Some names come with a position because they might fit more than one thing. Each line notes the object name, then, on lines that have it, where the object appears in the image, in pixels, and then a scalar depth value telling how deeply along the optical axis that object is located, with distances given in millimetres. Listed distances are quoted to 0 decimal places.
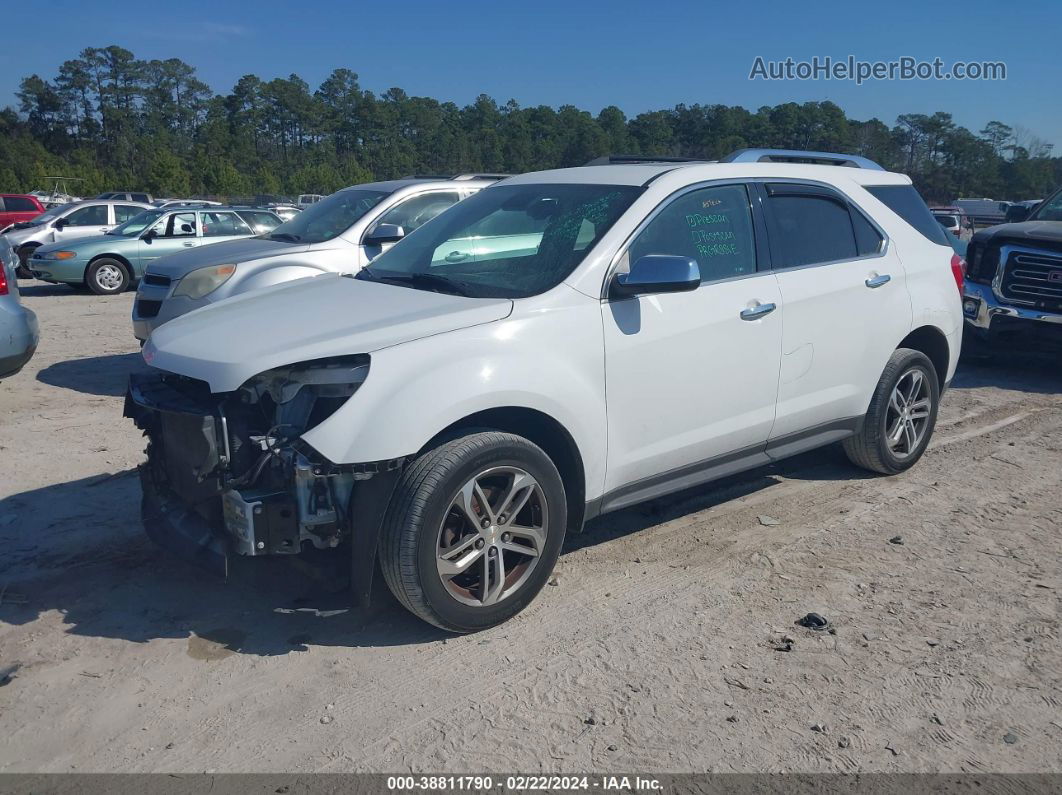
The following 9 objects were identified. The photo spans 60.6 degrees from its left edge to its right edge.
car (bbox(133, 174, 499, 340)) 7887
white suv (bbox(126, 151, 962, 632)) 3488
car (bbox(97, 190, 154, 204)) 39375
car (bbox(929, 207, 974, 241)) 33678
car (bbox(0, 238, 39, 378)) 6633
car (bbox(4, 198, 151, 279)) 19641
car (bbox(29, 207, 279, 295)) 16281
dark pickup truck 8664
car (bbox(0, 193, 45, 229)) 25141
